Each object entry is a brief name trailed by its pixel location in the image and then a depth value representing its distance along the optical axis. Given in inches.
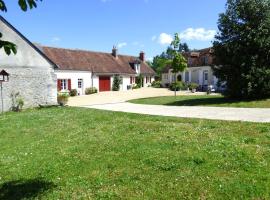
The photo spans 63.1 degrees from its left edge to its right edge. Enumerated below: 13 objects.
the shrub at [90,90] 1080.5
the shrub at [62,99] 698.8
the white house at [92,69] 1035.3
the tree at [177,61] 800.8
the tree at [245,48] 561.3
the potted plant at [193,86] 1116.9
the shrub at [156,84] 1400.1
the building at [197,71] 1246.1
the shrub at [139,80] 1361.0
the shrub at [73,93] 1020.8
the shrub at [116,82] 1192.4
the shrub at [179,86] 1173.3
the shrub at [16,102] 624.9
